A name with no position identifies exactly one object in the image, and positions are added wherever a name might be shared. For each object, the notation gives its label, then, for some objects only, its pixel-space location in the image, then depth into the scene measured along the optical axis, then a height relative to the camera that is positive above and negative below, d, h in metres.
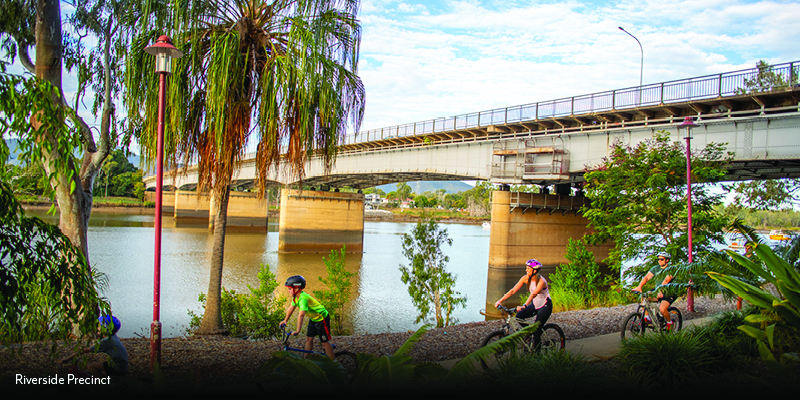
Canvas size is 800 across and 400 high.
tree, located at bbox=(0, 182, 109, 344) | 4.51 -0.90
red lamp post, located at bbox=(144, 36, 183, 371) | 7.07 +0.94
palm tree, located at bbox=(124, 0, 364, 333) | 9.89 +2.25
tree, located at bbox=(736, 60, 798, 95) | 18.59 +5.53
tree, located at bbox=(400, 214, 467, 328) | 16.05 -2.25
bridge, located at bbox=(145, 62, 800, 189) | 19.16 +3.51
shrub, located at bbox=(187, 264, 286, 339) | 12.01 -2.98
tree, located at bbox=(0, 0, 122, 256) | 10.23 +2.84
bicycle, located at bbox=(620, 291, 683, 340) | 8.79 -1.97
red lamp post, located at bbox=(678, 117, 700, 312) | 14.15 +1.62
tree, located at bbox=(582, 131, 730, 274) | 16.80 +0.36
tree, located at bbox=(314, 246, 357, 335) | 13.30 -2.52
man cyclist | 9.15 -1.62
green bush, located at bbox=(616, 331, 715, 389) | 6.13 -1.92
